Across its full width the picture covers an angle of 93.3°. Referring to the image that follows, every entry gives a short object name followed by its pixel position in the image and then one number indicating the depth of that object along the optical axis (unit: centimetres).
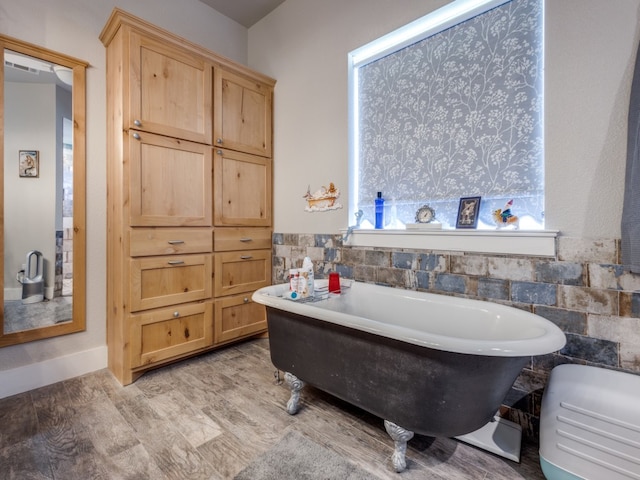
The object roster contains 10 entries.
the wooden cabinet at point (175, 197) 191
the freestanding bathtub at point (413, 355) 107
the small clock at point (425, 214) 191
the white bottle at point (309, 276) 180
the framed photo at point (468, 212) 171
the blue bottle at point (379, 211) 212
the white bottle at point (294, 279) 178
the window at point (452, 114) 157
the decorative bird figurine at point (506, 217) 159
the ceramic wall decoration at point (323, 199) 235
